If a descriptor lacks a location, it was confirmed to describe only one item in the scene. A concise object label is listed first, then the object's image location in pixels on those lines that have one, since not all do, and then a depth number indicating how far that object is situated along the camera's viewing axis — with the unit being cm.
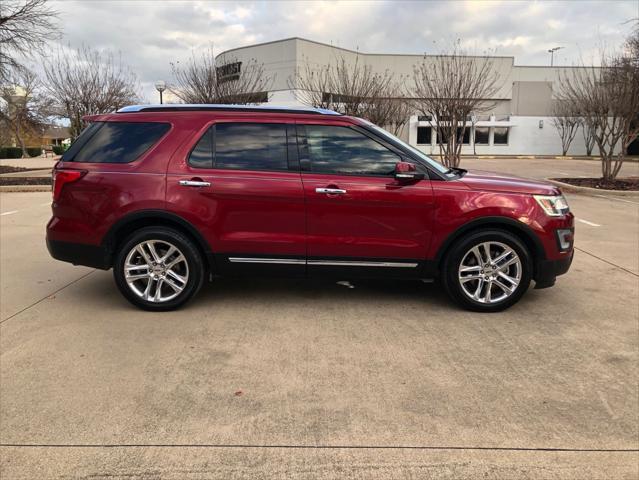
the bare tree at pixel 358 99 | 1945
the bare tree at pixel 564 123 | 4297
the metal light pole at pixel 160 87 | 1942
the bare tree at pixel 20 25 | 1828
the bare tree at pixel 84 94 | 2131
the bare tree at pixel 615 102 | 1558
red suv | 452
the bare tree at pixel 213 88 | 2041
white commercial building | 4453
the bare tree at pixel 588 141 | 4475
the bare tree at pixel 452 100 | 1594
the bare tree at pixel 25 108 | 2172
